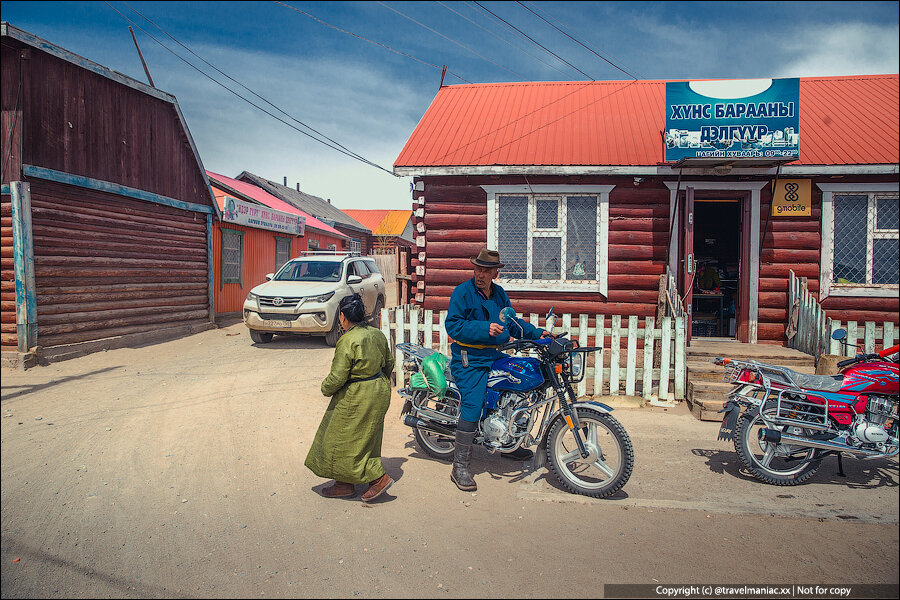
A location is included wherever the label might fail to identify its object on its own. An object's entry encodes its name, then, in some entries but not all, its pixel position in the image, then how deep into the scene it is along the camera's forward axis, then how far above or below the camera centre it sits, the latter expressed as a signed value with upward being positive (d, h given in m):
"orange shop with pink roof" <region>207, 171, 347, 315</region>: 15.74 +1.71
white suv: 10.70 -0.17
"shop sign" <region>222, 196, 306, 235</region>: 15.70 +2.41
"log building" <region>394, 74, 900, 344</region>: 8.92 +1.35
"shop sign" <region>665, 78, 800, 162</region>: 8.12 +2.66
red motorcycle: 4.55 -1.05
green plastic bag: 4.98 -0.79
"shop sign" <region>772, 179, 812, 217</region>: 9.01 +1.60
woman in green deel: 4.18 -0.95
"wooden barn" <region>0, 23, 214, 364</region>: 8.62 +1.40
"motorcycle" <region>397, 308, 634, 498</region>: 4.39 -1.05
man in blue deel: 4.58 -0.51
